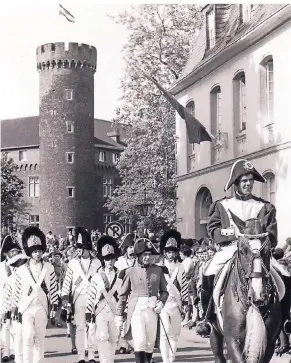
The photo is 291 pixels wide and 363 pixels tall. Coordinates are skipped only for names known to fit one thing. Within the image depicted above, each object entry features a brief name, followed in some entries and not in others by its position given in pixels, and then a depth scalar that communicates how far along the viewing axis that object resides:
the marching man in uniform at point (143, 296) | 10.49
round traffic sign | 16.08
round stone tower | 15.00
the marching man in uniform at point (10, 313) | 10.98
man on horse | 8.70
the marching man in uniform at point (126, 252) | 14.04
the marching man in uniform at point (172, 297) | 11.20
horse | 7.45
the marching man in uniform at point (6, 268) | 12.72
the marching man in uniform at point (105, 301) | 11.20
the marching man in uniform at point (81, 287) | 12.01
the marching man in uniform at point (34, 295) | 10.61
